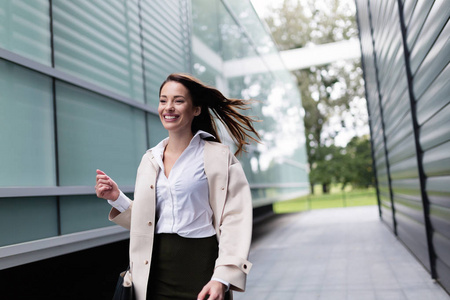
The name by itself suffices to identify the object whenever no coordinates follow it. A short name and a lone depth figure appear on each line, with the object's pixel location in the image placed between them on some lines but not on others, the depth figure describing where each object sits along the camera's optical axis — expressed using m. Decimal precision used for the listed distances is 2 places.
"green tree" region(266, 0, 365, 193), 31.98
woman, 1.91
